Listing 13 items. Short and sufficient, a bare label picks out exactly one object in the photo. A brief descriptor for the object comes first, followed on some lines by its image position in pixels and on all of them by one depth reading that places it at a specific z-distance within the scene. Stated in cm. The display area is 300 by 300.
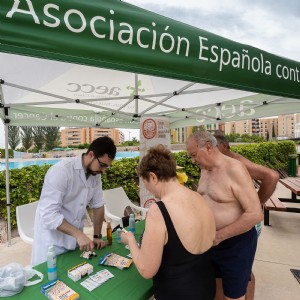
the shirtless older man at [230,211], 171
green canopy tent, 92
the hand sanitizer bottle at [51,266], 160
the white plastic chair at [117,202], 436
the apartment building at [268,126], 13412
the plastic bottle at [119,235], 228
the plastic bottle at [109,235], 219
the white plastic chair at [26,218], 301
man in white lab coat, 192
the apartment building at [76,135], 11500
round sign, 430
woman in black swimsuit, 120
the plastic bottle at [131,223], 267
